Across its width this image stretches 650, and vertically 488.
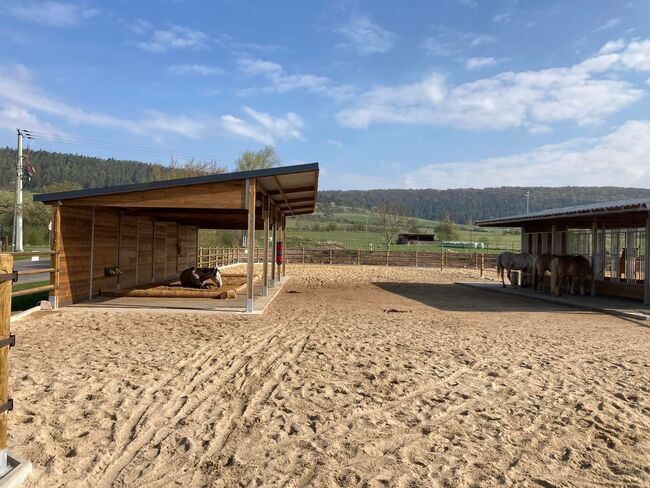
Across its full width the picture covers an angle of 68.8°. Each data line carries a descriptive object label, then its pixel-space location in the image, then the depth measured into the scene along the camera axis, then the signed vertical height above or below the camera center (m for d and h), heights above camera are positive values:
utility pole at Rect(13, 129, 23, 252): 26.27 +0.68
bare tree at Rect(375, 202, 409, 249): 51.66 +2.64
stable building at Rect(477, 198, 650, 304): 12.97 +0.23
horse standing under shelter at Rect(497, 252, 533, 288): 17.48 -0.59
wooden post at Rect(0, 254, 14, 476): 2.83 -0.63
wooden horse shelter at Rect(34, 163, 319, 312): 9.95 +0.50
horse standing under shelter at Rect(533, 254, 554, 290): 16.38 -0.59
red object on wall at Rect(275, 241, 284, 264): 18.30 -0.54
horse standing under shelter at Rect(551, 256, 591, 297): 15.19 -0.68
